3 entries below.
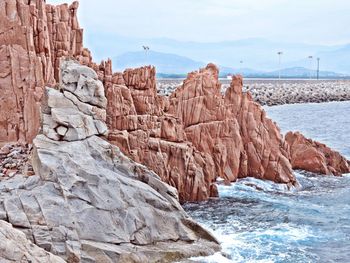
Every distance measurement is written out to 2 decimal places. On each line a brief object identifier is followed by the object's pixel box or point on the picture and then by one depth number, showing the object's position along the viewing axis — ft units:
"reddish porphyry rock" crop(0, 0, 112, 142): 107.24
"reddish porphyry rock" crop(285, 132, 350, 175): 142.61
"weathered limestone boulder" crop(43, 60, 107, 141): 83.87
